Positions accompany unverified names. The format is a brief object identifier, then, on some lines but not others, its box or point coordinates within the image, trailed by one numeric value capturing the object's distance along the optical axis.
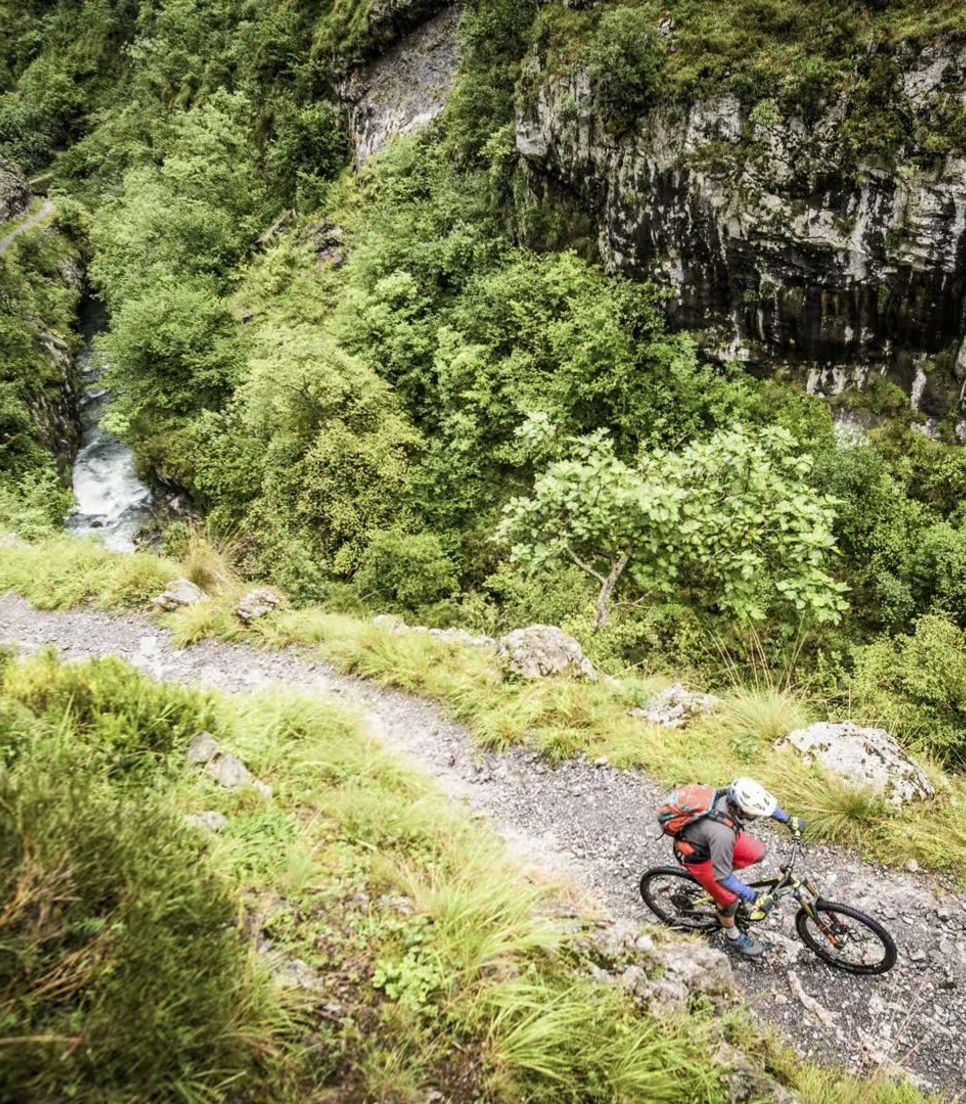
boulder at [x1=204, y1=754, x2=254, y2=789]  5.16
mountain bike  5.12
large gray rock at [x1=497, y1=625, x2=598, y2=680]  8.43
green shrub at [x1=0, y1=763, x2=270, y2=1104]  2.40
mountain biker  4.93
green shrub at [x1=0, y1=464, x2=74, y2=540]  15.60
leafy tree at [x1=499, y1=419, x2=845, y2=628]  8.70
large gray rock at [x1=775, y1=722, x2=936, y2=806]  6.56
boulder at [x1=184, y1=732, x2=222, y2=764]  5.27
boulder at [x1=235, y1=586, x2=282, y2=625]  10.61
